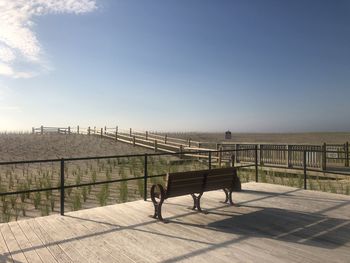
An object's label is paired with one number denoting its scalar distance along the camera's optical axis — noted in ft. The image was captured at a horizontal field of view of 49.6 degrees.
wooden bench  22.21
